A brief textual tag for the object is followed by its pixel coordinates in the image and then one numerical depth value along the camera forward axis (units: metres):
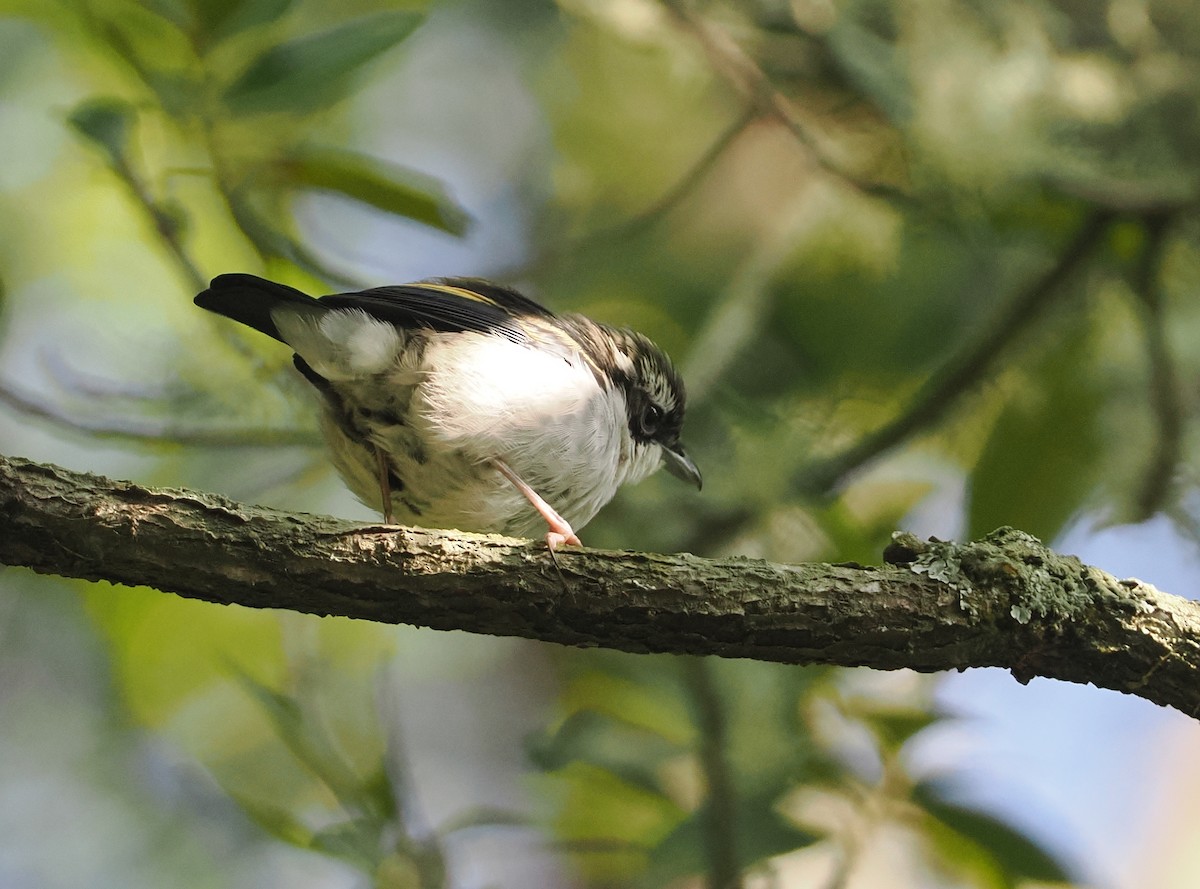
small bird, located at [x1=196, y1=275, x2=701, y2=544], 6.99
